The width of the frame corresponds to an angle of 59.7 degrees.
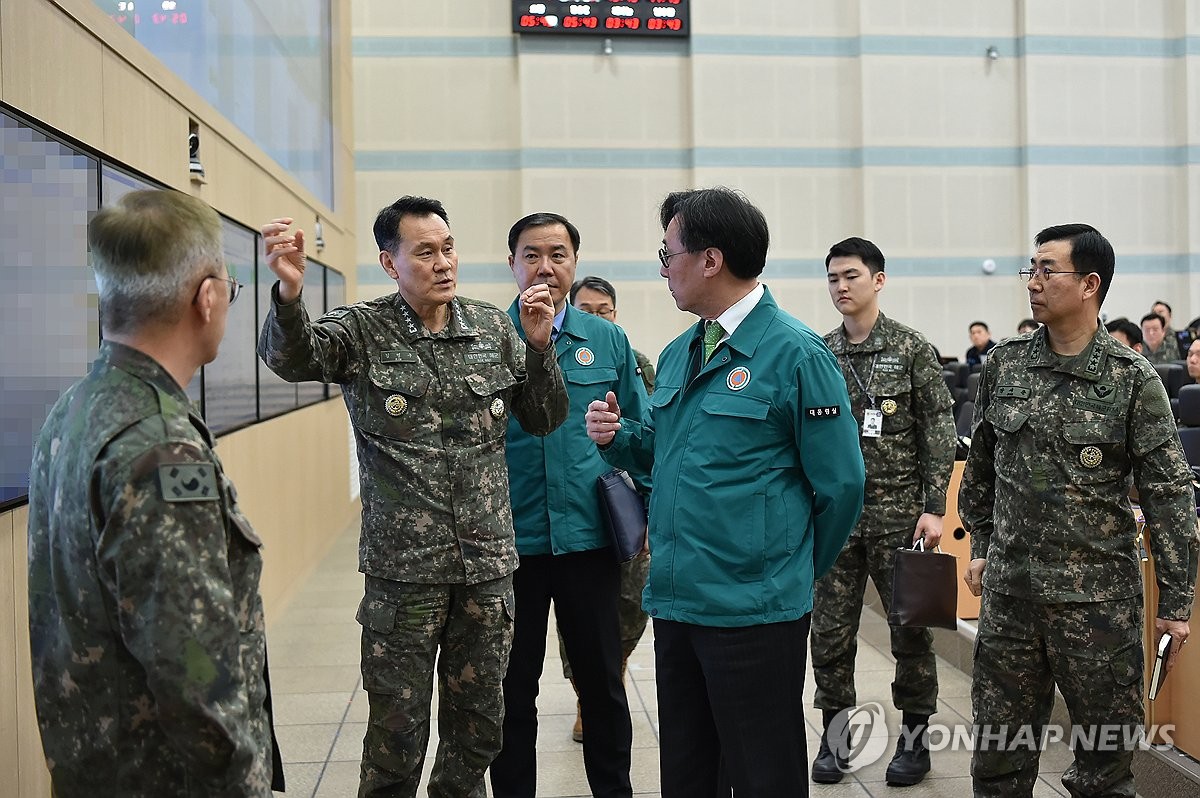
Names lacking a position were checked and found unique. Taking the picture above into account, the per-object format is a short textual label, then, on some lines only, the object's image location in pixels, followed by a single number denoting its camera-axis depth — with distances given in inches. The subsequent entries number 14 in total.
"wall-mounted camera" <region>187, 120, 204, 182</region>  175.3
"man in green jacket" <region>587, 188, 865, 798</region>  88.4
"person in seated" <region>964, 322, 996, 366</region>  459.8
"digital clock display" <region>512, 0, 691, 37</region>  468.4
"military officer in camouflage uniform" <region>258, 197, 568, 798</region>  100.7
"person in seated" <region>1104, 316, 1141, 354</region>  307.1
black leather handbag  126.9
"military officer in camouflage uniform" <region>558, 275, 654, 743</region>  160.1
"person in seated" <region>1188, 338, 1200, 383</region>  278.2
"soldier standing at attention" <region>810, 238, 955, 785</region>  143.4
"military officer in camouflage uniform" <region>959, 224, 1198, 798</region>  102.2
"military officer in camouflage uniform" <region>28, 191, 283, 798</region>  55.4
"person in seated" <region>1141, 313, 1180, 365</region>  392.8
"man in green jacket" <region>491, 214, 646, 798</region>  120.5
